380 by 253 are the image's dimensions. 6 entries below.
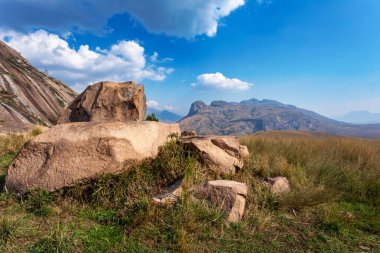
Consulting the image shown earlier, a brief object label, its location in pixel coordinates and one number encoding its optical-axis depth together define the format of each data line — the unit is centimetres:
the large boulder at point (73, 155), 516
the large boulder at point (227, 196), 464
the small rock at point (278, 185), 567
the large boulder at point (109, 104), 870
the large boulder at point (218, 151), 624
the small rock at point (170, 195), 464
